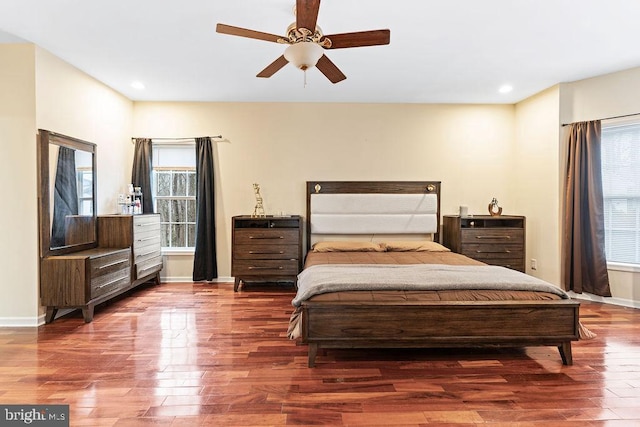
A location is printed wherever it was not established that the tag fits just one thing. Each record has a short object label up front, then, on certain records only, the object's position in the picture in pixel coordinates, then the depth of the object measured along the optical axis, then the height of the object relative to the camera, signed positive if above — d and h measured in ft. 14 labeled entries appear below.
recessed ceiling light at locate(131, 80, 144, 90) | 14.94 +5.30
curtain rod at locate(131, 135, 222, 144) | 17.54 +3.50
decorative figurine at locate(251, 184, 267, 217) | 17.39 +0.34
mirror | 11.60 +0.64
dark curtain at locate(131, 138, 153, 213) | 17.30 +2.03
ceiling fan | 7.91 +3.92
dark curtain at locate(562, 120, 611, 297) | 13.97 -0.22
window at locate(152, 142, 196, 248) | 18.02 +0.97
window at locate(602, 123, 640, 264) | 13.76 +0.72
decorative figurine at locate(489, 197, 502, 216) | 17.26 +0.04
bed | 8.53 -2.38
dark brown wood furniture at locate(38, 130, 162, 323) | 11.58 -1.29
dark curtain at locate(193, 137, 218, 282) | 17.17 -0.27
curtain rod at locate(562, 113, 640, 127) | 13.37 +3.49
